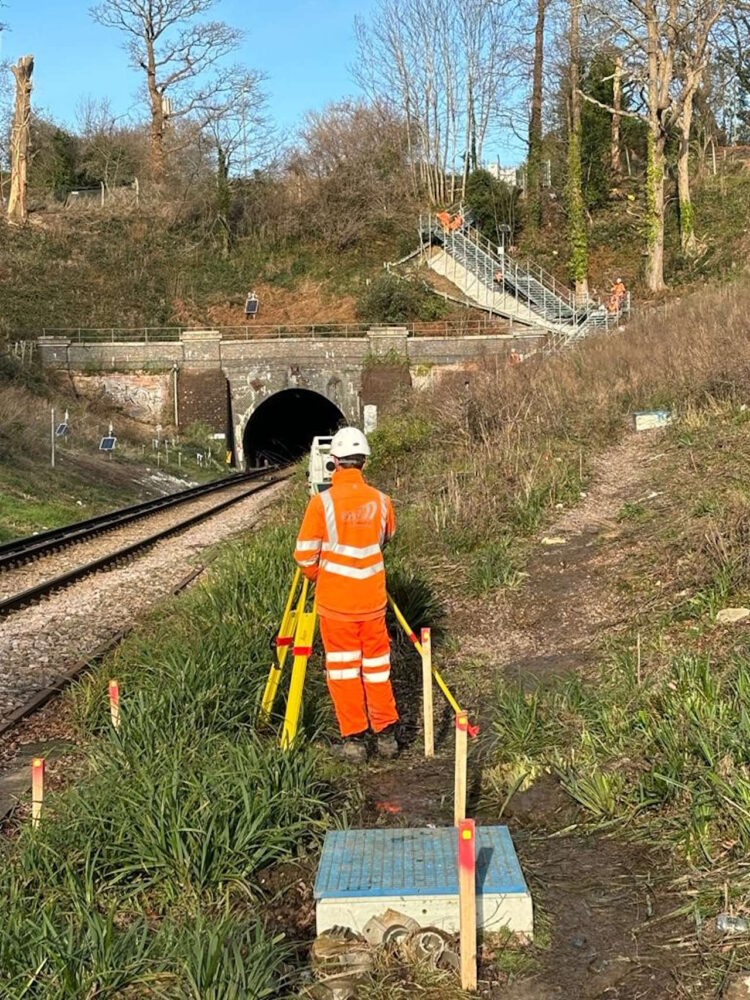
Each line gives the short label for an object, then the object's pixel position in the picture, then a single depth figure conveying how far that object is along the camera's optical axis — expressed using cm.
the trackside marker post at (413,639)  517
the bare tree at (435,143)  5103
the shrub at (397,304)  4191
